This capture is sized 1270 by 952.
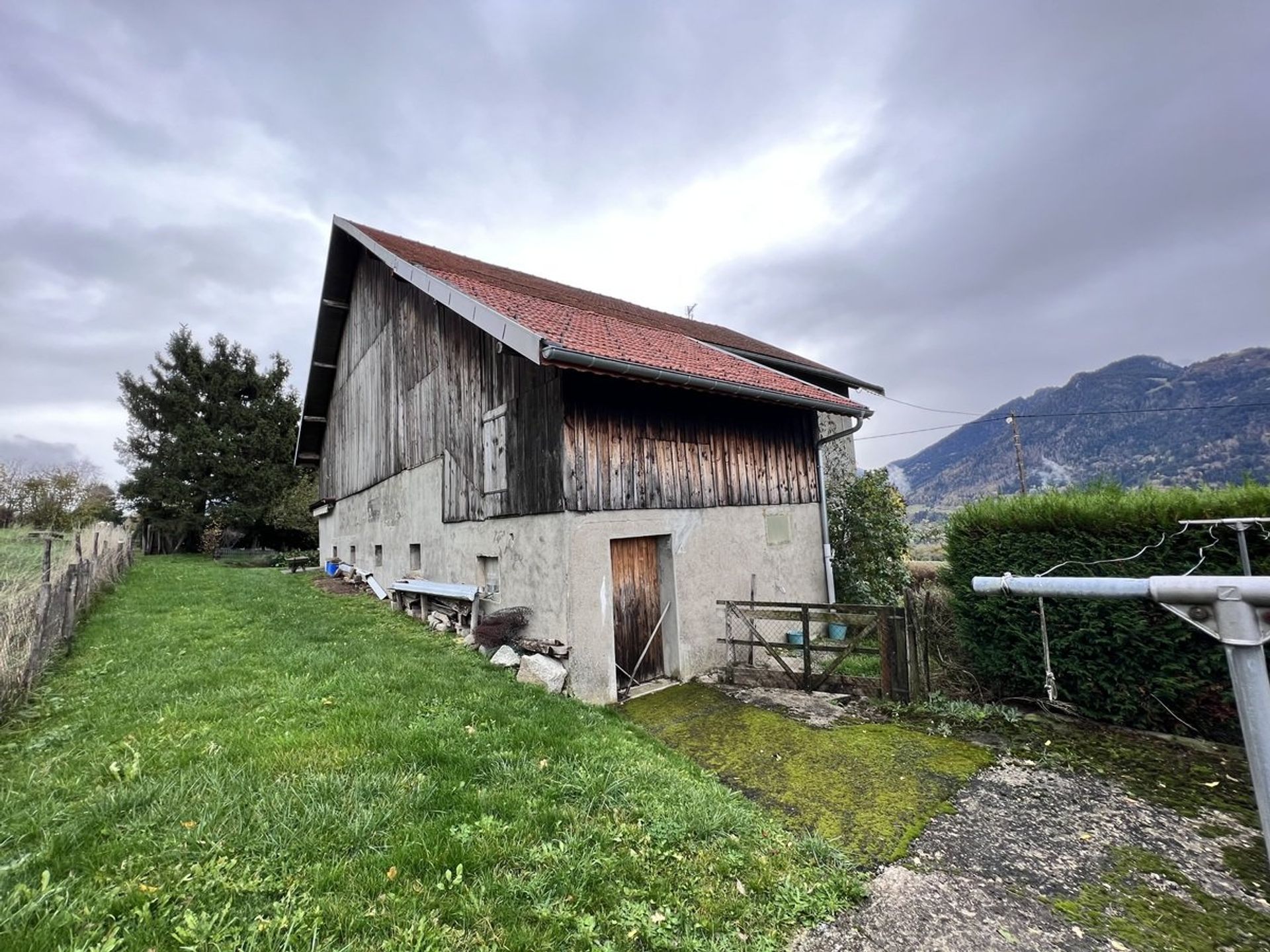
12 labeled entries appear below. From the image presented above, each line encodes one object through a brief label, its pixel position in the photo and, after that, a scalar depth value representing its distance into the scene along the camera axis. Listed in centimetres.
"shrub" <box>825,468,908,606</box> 1052
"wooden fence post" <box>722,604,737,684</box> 722
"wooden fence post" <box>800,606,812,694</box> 637
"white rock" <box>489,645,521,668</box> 667
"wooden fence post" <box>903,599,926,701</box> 561
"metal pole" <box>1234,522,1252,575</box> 347
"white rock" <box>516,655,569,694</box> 603
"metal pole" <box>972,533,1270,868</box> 181
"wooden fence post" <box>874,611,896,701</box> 574
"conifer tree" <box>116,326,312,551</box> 2731
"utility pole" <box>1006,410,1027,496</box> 2191
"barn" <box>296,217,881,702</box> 627
